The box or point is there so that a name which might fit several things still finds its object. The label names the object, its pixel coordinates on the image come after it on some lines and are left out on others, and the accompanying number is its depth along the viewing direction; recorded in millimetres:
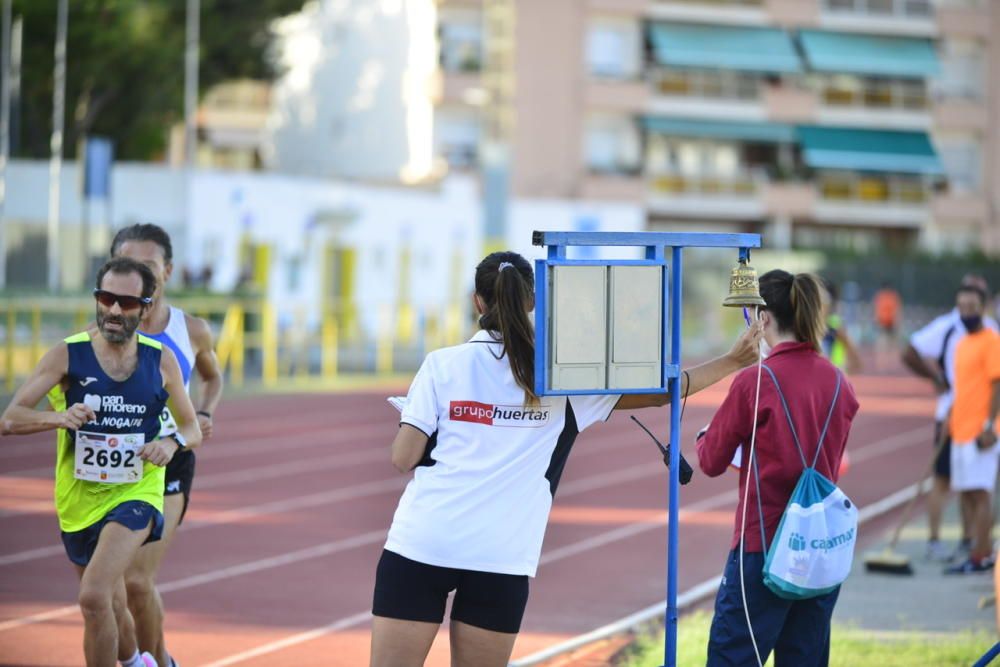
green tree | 74312
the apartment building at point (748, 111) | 120312
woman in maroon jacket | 11539
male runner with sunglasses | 12602
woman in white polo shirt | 10172
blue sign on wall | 50719
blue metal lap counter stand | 10039
